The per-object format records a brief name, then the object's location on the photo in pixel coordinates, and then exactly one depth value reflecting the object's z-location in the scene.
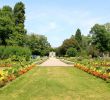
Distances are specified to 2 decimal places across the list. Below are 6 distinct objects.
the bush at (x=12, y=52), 21.13
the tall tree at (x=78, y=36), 50.98
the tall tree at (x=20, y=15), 29.49
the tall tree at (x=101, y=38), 41.89
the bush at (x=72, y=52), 41.89
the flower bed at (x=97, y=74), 7.91
